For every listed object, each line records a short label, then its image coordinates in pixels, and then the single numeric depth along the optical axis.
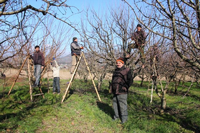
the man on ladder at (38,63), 6.88
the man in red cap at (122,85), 5.02
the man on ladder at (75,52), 7.27
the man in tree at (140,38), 5.68
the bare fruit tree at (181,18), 3.32
